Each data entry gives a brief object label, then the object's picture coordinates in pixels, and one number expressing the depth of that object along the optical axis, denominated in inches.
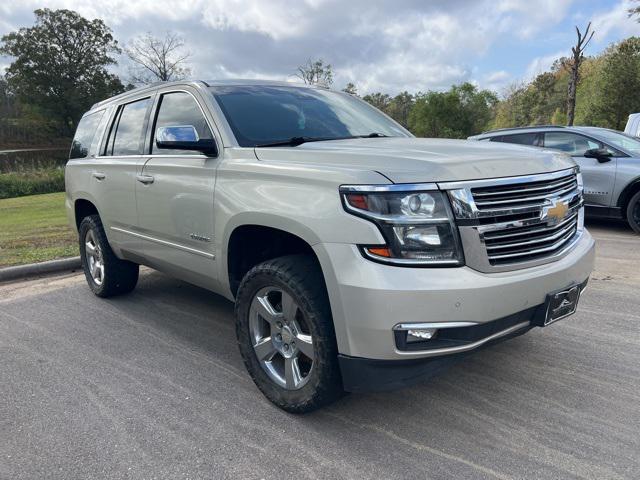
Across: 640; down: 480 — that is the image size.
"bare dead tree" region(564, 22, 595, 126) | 716.7
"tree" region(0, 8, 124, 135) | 2338.8
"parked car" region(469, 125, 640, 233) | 295.6
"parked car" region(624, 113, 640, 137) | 405.6
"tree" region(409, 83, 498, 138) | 2278.5
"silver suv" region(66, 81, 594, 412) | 89.0
